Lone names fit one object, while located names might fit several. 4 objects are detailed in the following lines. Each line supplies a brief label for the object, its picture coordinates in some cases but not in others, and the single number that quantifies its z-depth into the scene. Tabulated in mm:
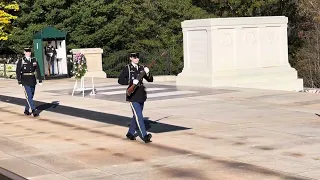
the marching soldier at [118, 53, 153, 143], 10461
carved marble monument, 21266
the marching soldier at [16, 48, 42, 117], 14984
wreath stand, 20055
